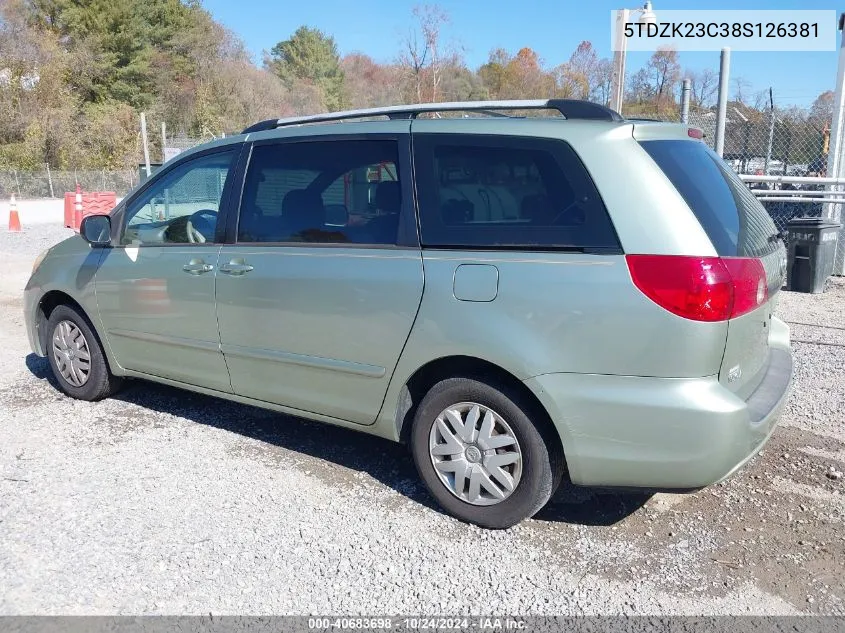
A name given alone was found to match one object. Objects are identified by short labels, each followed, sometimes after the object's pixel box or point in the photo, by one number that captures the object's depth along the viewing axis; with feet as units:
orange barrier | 55.57
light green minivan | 9.47
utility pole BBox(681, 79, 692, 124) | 26.63
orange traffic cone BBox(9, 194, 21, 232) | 58.90
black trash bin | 27.96
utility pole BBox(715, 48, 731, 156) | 23.48
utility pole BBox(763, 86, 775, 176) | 36.74
